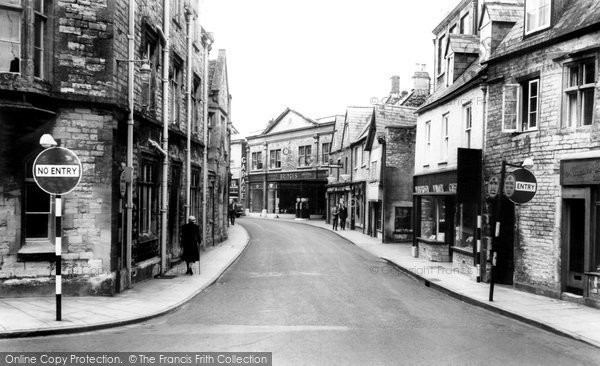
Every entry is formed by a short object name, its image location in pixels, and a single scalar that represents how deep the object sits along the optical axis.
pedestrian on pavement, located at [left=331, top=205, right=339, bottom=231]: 37.72
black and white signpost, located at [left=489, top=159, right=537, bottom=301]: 12.23
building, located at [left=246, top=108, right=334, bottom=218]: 51.97
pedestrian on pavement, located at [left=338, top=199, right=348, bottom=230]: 39.06
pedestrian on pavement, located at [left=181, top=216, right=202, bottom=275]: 16.33
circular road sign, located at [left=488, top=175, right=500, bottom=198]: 13.59
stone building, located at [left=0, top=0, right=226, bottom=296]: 11.21
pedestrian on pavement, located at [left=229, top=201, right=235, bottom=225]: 41.75
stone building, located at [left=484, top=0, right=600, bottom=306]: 12.43
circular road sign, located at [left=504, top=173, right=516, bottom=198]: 12.27
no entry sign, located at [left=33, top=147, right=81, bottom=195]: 9.26
